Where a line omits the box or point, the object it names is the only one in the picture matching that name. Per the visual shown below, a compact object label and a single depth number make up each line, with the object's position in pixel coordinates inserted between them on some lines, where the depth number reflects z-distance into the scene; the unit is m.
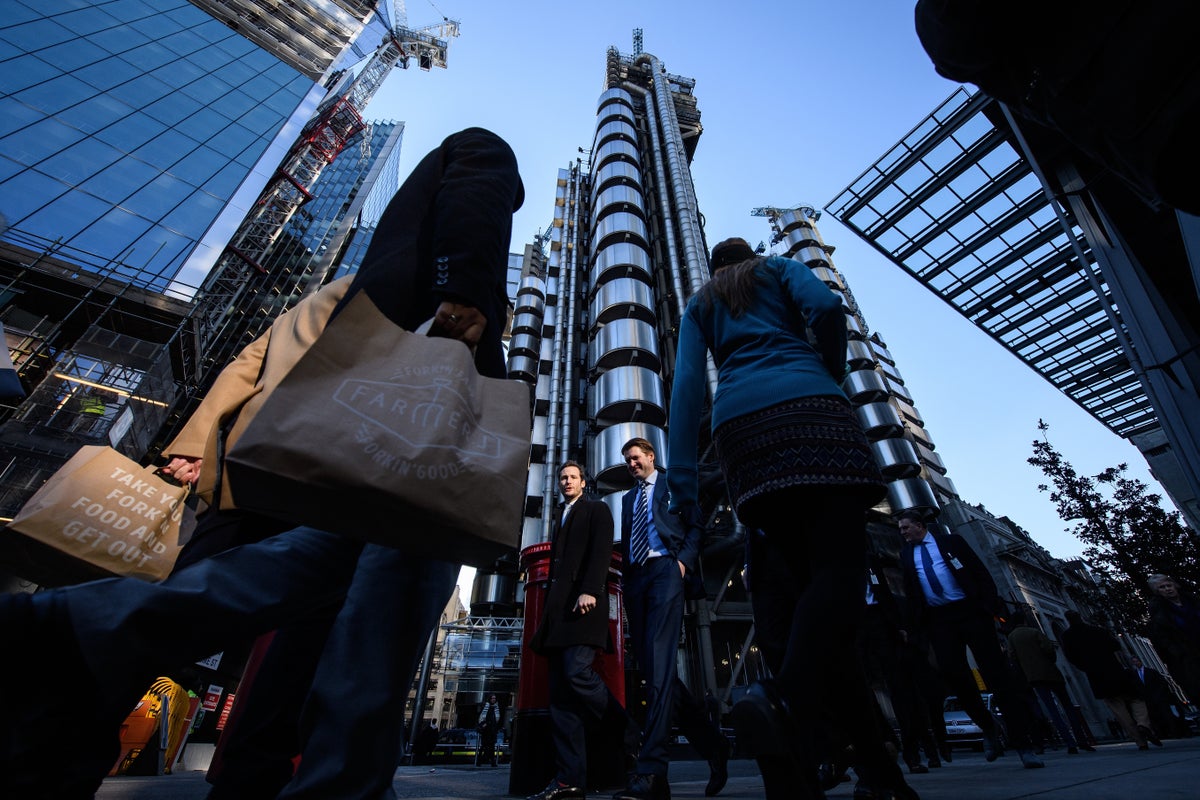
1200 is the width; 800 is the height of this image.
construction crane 20.73
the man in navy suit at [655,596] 2.79
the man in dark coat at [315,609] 0.92
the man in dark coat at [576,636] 2.94
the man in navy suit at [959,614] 4.36
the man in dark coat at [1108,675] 5.95
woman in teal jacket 1.39
